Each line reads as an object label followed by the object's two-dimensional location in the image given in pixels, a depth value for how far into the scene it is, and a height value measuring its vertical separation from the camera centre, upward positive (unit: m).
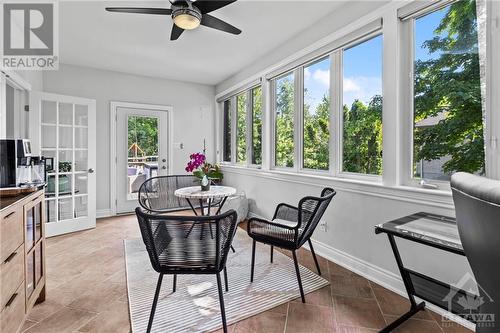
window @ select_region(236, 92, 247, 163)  4.77 +0.70
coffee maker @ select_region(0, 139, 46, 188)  1.83 +0.01
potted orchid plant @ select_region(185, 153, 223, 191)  2.95 -0.04
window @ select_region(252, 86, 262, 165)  4.28 +0.67
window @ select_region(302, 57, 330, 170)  3.02 +0.60
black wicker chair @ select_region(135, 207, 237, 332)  1.50 -0.48
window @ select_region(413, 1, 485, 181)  1.80 +0.52
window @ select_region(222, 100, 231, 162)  5.43 +0.67
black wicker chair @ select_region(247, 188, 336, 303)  2.03 -0.52
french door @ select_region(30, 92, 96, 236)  3.63 +0.16
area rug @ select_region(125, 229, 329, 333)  1.78 -1.04
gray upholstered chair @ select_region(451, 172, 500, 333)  0.62 -0.17
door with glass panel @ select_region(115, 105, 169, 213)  4.78 +0.31
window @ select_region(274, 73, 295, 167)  3.59 +0.64
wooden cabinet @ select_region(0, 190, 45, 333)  1.31 -0.55
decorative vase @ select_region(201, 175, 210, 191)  2.95 -0.20
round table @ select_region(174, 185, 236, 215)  2.71 -0.30
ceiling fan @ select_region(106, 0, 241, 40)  2.07 +1.27
